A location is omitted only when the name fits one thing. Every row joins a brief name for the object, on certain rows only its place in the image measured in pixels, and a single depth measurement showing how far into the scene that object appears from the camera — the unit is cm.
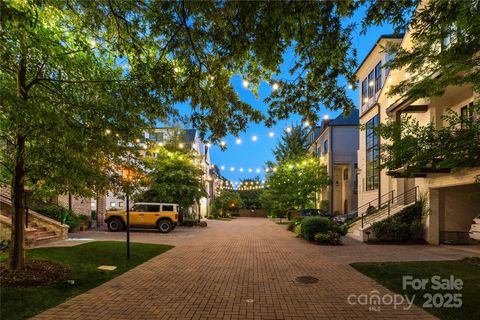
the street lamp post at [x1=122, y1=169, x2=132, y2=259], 862
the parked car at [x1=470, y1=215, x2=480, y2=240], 1205
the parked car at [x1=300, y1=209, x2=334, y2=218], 2938
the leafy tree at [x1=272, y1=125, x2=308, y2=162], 4166
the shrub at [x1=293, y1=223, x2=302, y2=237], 1821
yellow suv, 2041
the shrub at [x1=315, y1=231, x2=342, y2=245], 1497
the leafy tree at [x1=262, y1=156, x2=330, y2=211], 3067
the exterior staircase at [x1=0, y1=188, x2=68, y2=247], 1307
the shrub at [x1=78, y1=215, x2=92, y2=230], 1983
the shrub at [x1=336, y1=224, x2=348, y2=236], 1714
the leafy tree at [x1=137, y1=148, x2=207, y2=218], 2366
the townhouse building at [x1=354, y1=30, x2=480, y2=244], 1373
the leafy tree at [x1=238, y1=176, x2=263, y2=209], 5612
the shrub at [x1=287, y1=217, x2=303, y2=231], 2196
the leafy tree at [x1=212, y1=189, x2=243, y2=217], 4694
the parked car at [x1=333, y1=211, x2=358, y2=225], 2397
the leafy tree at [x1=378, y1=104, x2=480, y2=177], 639
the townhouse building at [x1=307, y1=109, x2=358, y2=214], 3309
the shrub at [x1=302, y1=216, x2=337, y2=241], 1609
